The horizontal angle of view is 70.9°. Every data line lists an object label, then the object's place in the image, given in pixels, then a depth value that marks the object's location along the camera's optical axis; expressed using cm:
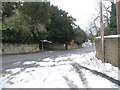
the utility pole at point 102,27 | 615
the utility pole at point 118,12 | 608
